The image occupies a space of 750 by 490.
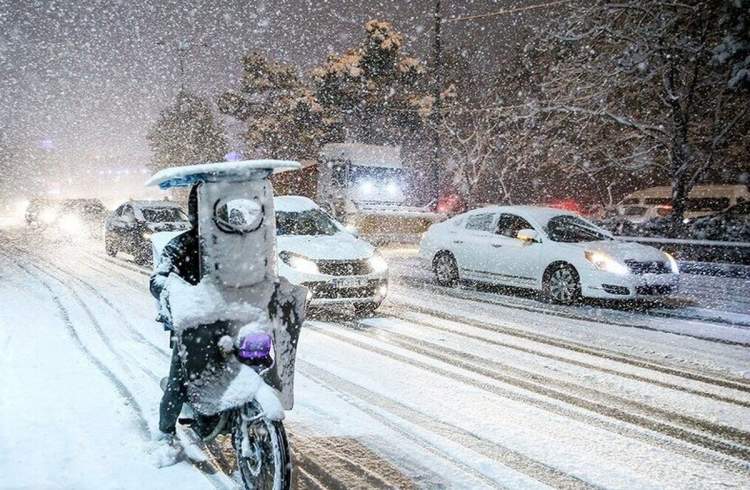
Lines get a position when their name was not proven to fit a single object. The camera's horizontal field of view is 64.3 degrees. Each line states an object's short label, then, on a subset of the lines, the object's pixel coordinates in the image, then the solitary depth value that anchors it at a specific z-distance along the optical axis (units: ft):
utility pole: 82.02
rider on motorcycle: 12.20
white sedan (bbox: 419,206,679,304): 31.76
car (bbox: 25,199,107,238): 94.02
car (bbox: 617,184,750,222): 107.15
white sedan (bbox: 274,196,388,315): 28.07
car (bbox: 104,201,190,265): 54.03
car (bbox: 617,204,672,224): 96.04
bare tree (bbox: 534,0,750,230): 61.62
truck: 77.15
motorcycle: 10.50
